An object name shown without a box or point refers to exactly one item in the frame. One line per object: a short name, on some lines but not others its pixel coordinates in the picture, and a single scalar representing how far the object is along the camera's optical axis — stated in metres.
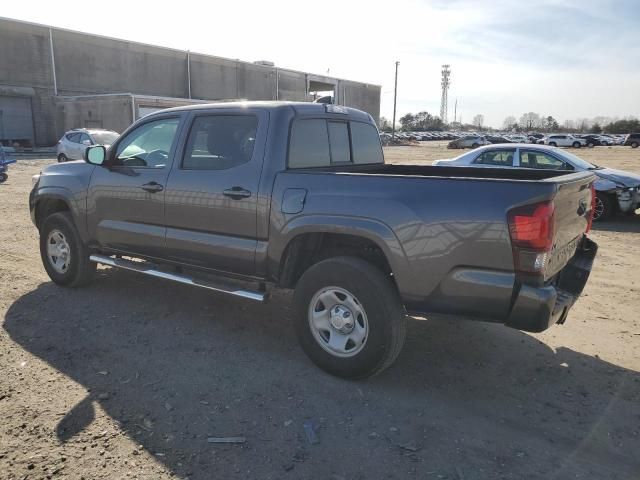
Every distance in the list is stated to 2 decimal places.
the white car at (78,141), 19.84
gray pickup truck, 3.24
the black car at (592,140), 57.16
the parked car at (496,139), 56.03
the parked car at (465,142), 52.50
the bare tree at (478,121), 169.88
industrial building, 37.89
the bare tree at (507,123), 162.65
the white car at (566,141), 56.72
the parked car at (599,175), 10.09
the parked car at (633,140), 54.44
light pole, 67.56
